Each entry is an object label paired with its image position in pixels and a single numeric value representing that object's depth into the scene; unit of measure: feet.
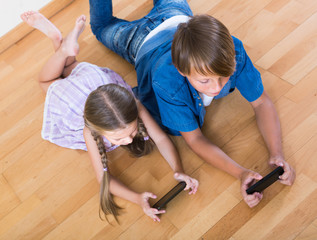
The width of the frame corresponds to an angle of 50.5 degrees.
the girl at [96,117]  3.23
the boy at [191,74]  2.78
